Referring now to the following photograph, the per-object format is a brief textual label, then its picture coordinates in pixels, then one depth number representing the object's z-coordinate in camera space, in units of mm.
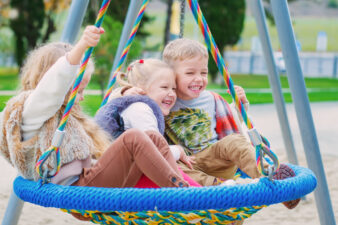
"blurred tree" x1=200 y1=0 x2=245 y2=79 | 16891
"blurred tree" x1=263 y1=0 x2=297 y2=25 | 19894
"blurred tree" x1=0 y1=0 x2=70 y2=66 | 18094
